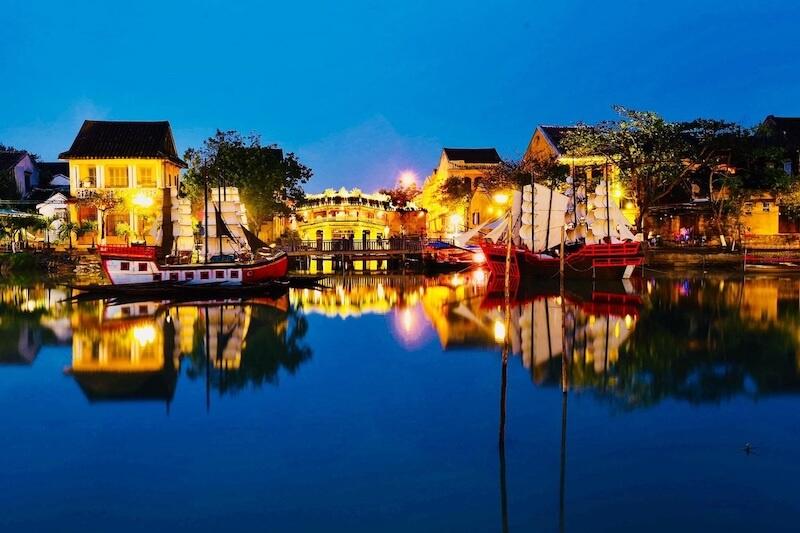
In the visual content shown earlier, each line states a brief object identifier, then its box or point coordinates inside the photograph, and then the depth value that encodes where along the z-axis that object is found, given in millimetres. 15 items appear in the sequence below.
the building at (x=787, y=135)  49344
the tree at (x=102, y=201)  43312
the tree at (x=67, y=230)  45031
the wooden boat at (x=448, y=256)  49312
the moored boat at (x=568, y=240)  38406
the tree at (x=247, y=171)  47000
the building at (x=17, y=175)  51406
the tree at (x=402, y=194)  95250
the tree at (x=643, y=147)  43938
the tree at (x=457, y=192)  65312
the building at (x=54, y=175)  57812
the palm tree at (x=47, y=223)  46625
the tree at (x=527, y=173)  50969
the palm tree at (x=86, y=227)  45375
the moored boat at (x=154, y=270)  31297
